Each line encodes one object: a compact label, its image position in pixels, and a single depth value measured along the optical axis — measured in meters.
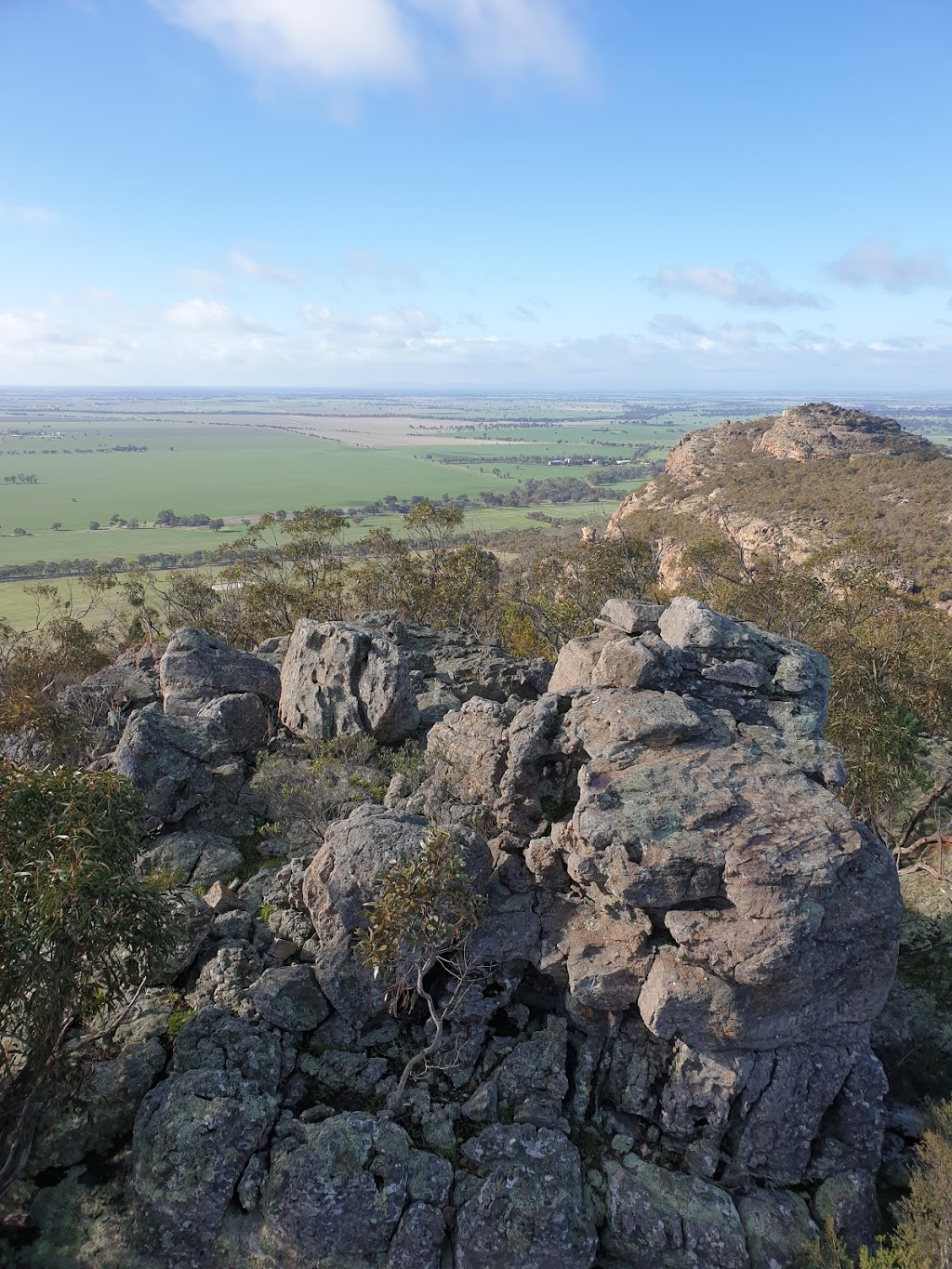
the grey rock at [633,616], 19.31
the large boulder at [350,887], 14.23
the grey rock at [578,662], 18.66
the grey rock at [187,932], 14.78
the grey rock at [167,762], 20.47
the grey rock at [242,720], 24.28
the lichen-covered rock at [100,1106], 12.29
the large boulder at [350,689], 24.55
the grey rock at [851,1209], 12.41
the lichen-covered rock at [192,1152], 11.24
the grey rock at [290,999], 13.95
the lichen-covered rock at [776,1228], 11.78
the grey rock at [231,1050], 13.05
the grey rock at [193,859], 19.02
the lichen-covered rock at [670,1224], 11.65
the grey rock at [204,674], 26.48
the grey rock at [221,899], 16.81
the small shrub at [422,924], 12.88
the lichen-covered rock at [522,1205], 11.38
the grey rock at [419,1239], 11.25
